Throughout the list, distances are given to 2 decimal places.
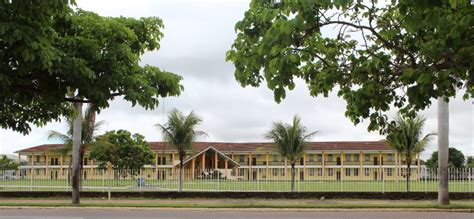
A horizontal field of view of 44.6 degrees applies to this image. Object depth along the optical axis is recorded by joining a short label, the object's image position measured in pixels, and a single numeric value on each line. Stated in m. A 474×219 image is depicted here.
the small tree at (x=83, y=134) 28.88
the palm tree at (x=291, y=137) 27.61
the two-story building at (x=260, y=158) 61.94
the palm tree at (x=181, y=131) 27.62
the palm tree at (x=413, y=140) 24.91
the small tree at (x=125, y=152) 38.25
